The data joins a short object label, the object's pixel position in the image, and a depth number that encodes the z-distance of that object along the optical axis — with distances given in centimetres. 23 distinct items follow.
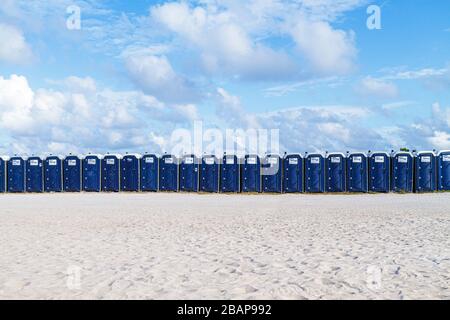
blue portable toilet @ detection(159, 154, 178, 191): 2689
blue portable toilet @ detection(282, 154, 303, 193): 2553
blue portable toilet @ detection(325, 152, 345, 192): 2505
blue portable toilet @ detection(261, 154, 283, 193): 2588
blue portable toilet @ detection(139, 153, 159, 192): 2703
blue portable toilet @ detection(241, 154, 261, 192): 2612
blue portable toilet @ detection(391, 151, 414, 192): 2475
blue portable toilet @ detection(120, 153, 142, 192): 2719
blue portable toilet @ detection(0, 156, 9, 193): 2828
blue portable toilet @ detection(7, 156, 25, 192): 2819
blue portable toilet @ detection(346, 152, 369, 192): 2491
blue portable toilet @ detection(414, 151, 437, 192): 2459
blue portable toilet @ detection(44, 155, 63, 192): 2791
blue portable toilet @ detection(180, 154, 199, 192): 2669
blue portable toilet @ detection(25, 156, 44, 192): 2806
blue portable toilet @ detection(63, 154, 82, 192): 2772
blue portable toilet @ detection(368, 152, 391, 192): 2483
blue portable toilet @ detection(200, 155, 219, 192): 2652
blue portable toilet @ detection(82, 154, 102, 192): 2761
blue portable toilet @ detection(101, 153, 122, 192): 2748
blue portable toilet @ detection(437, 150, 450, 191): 2456
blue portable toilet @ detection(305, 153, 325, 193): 2526
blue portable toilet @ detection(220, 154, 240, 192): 2634
